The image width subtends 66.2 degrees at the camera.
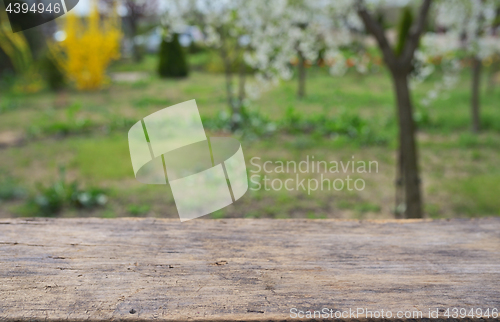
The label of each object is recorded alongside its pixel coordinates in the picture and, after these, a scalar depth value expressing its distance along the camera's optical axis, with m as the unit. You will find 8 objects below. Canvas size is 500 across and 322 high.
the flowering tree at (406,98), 3.07
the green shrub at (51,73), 10.13
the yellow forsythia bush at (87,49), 9.67
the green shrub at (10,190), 4.14
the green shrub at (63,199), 3.87
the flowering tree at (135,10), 15.90
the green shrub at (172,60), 11.73
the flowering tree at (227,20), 4.78
